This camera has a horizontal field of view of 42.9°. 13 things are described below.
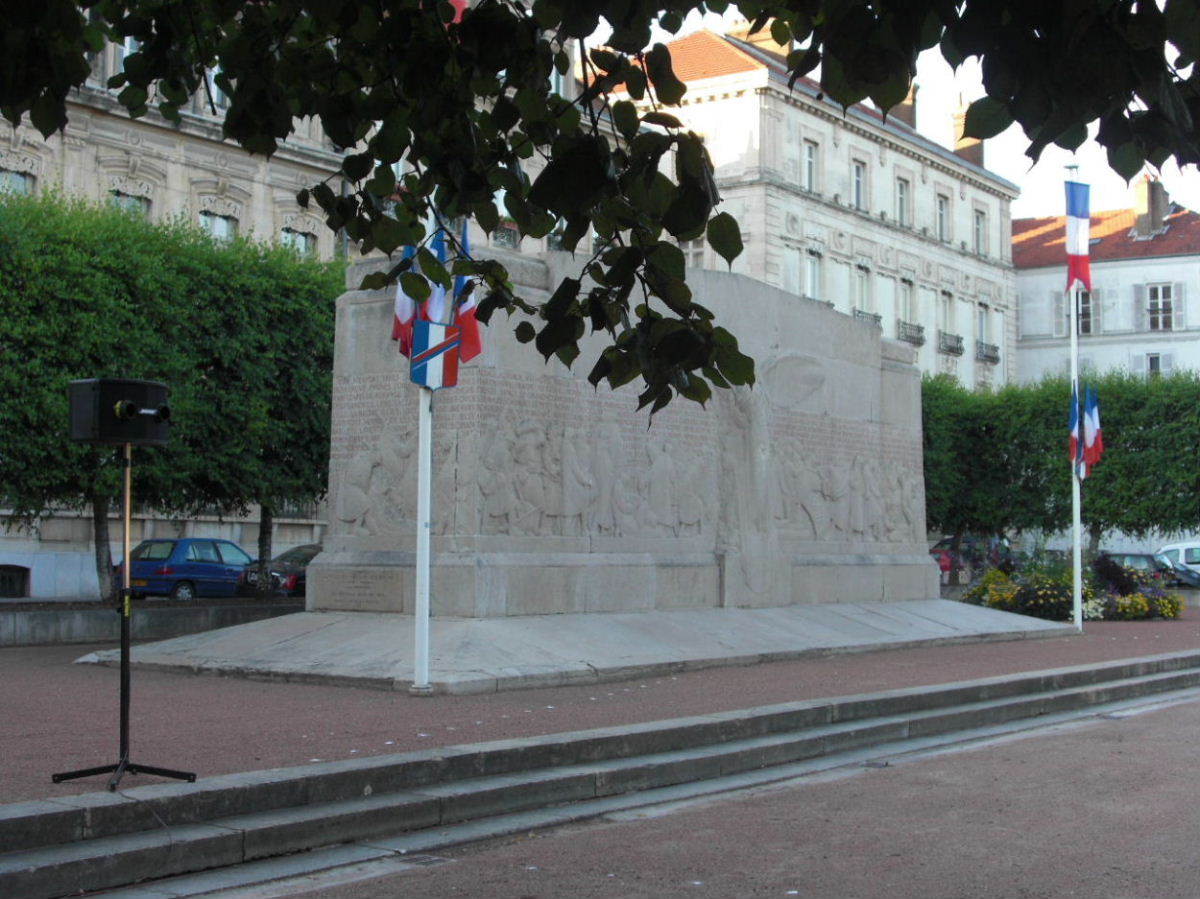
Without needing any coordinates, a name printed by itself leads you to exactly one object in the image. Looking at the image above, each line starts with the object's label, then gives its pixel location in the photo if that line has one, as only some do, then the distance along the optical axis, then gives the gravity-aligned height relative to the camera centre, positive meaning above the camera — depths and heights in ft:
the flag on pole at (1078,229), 86.12 +17.23
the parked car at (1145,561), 151.94 -2.82
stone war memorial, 57.62 +2.14
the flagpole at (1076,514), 84.89 +1.07
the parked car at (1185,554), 168.53 -2.29
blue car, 118.93 -3.07
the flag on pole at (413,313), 46.55 +6.75
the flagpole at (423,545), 45.98 -0.41
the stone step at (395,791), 24.73 -5.22
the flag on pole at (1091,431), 89.56 +6.01
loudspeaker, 30.01 +2.33
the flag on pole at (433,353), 46.42 +5.44
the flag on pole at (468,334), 47.26 +6.15
